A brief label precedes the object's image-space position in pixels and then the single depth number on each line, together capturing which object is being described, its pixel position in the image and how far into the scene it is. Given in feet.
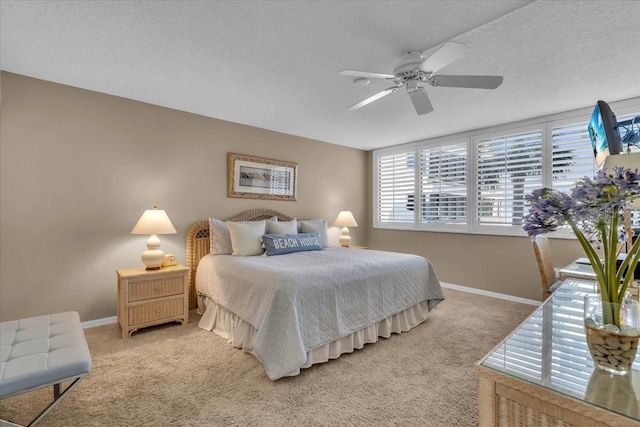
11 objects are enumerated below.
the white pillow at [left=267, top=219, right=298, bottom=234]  12.54
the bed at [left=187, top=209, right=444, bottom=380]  6.94
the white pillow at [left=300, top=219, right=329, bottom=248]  13.89
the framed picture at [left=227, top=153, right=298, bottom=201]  13.06
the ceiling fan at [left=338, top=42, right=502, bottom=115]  5.98
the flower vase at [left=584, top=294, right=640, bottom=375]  2.98
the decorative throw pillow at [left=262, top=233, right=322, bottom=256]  11.20
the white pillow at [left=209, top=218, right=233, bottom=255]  11.35
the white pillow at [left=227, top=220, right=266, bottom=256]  11.12
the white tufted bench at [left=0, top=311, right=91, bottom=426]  4.16
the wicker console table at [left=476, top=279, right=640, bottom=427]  2.59
